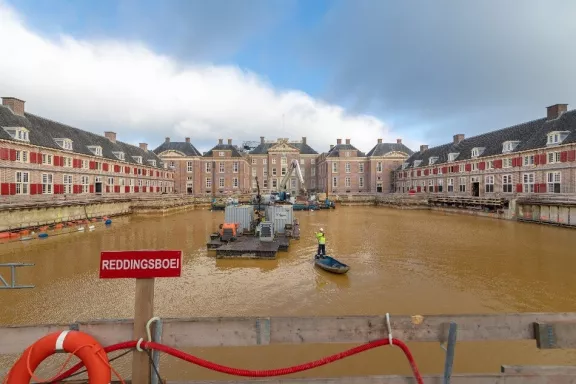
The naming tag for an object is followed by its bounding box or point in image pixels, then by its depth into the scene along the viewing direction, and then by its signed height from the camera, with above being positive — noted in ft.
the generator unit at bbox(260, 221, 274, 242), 68.90 -9.52
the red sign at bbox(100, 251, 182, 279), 10.97 -2.73
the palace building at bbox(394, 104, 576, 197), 119.03 +14.12
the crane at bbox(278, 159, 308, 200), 161.58 +9.43
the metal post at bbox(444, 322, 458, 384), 10.44 -5.97
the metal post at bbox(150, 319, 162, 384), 10.66 -5.98
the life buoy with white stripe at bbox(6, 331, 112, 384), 9.81 -5.58
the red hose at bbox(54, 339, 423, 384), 10.32 -6.26
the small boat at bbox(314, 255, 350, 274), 48.34 -12.92
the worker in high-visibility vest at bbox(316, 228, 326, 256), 56.18 -10.57
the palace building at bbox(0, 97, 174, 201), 104.78 +14.85
